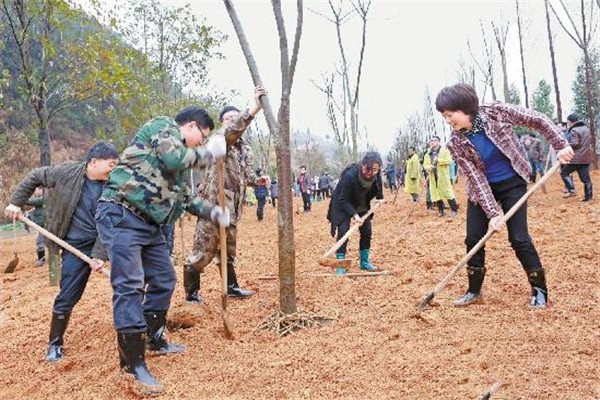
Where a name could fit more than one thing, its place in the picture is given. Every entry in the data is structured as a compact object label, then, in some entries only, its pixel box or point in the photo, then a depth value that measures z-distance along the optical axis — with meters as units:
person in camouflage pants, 4.60
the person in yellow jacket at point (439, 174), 10.92
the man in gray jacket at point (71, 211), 3.89
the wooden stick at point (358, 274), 5.82
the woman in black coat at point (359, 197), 5.74
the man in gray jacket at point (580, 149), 10.70
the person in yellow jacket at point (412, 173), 13.67
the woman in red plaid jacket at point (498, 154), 3.87
